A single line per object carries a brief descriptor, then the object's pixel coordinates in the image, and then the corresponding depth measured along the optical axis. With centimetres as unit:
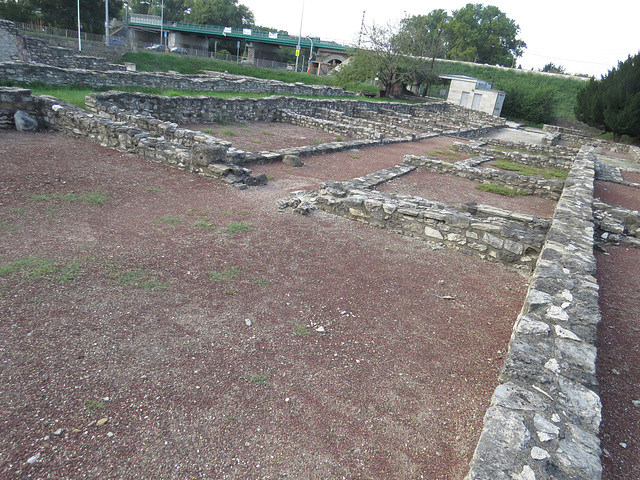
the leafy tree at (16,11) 3803
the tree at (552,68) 7007
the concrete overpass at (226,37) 5794
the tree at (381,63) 3462
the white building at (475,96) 3738
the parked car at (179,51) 4669
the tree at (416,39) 3522
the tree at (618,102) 2572
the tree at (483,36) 6962
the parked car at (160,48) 4587
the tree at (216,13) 7031
